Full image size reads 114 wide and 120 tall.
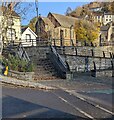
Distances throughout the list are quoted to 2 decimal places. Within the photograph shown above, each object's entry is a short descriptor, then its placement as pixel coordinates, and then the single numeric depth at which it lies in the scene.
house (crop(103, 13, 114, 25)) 115.33
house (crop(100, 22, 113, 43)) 96.19
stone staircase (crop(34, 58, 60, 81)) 20.79
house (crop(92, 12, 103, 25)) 116.55
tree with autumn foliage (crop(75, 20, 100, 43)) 68.00
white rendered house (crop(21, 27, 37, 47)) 58.53
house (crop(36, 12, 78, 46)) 69.50
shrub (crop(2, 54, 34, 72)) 19.48
